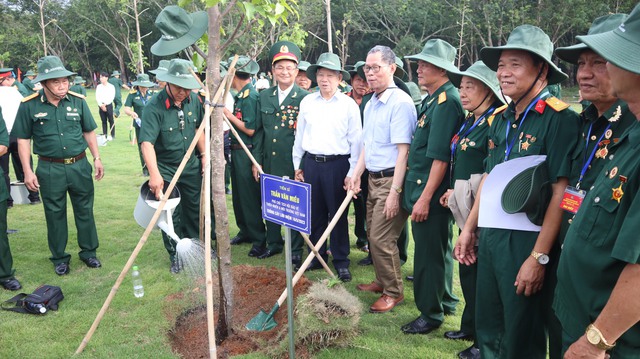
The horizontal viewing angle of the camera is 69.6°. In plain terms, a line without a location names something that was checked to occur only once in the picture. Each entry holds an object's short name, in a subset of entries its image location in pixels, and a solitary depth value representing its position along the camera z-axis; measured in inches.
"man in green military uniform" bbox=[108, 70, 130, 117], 636.8
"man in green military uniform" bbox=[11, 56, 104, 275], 195.2
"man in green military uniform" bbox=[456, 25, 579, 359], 96.7
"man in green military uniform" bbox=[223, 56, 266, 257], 226.2
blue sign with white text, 111.7
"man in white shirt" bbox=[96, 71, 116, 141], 575.8
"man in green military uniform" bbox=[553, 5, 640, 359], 63.1
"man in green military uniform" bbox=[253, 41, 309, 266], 210.1
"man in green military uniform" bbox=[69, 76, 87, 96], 496.1
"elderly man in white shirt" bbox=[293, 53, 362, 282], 188.4
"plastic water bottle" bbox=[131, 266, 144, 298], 178.3
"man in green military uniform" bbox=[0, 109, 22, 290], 187.2
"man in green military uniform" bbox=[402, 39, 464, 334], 139.3
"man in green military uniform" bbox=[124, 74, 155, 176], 397.1
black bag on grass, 164.4
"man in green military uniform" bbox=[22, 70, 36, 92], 534.9
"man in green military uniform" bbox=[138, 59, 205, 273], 191.3
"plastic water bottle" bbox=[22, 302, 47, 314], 163.8
